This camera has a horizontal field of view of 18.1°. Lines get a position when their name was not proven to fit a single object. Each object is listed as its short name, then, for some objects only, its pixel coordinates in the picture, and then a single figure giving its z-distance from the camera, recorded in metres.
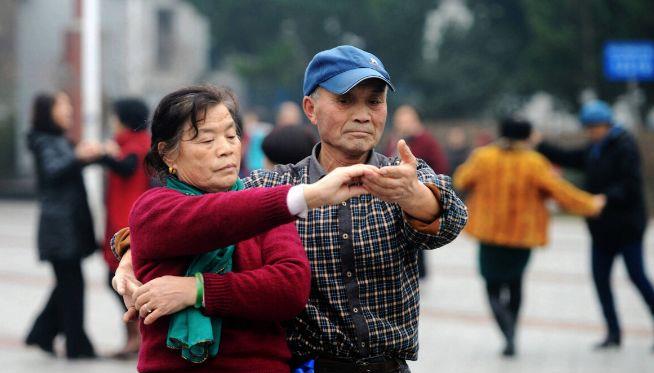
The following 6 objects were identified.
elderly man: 5.48
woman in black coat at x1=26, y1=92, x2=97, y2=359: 14.24
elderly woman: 4.56
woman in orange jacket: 15.22
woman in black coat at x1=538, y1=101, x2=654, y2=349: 15.59
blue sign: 38.38
